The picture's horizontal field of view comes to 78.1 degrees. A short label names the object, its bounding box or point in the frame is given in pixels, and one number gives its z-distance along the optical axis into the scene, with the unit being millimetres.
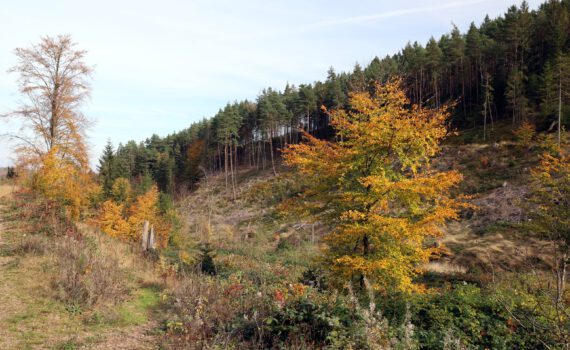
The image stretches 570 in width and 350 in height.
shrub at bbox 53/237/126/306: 8734
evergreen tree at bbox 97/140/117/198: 49462
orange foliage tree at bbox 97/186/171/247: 23219
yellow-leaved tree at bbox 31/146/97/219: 16094
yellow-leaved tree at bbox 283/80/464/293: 9609
